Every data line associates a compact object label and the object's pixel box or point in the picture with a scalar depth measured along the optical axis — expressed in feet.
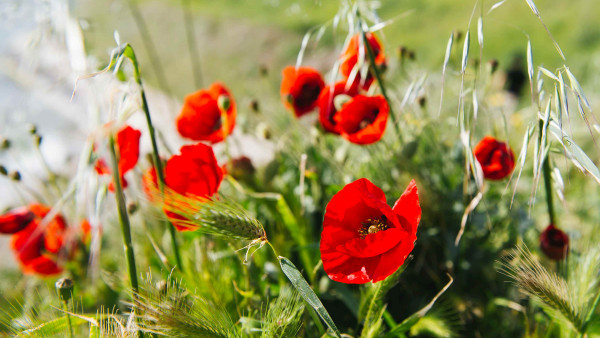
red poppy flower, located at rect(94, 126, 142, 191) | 1.95
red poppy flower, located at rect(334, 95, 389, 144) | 1.99
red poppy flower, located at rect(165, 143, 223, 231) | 1.87
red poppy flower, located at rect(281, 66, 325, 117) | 2.50
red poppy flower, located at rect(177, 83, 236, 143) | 2.57
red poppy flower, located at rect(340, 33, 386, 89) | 2.23
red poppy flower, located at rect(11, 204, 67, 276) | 2.77
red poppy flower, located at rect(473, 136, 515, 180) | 2.02
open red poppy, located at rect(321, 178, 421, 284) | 1.48
